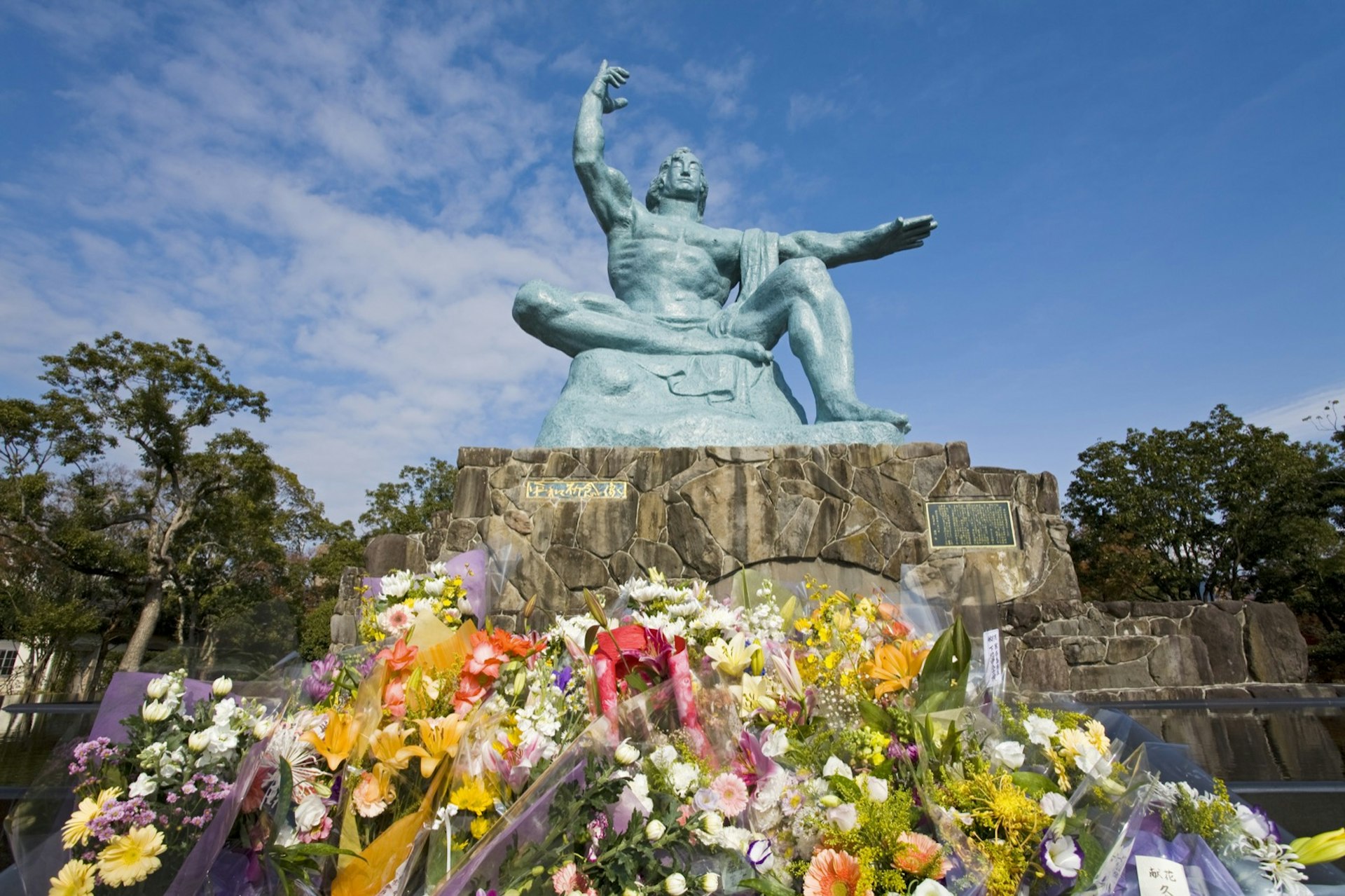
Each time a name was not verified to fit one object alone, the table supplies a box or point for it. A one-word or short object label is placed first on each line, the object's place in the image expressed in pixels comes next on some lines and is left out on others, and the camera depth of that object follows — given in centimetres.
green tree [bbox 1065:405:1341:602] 4261
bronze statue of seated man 2020
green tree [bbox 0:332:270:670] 4589
